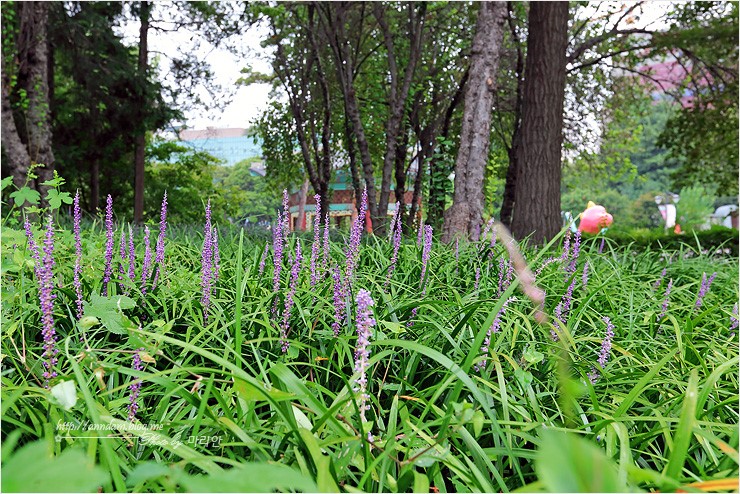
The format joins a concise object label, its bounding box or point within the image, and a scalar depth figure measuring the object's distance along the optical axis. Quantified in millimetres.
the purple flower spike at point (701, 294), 2580
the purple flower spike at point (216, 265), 2187
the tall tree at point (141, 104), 12055
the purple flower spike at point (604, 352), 1543
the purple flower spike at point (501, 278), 2321
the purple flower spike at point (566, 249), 2562
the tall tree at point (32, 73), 7371
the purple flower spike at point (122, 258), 2144
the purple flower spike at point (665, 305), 2484
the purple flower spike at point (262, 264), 2284
